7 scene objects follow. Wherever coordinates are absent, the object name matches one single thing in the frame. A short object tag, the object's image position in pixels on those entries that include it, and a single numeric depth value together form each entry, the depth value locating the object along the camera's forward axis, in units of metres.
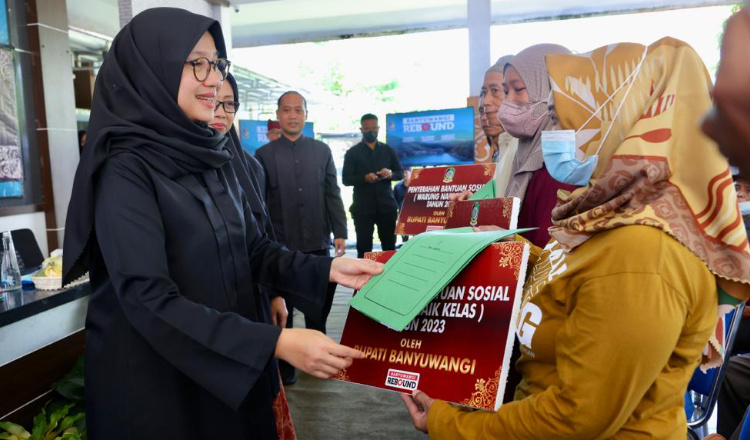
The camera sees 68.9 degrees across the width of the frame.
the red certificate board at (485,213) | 1.57
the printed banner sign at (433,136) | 6.35
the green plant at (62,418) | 1.92
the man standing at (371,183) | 5.95
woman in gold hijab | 0.90
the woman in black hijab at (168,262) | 1.08
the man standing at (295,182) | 4.10
